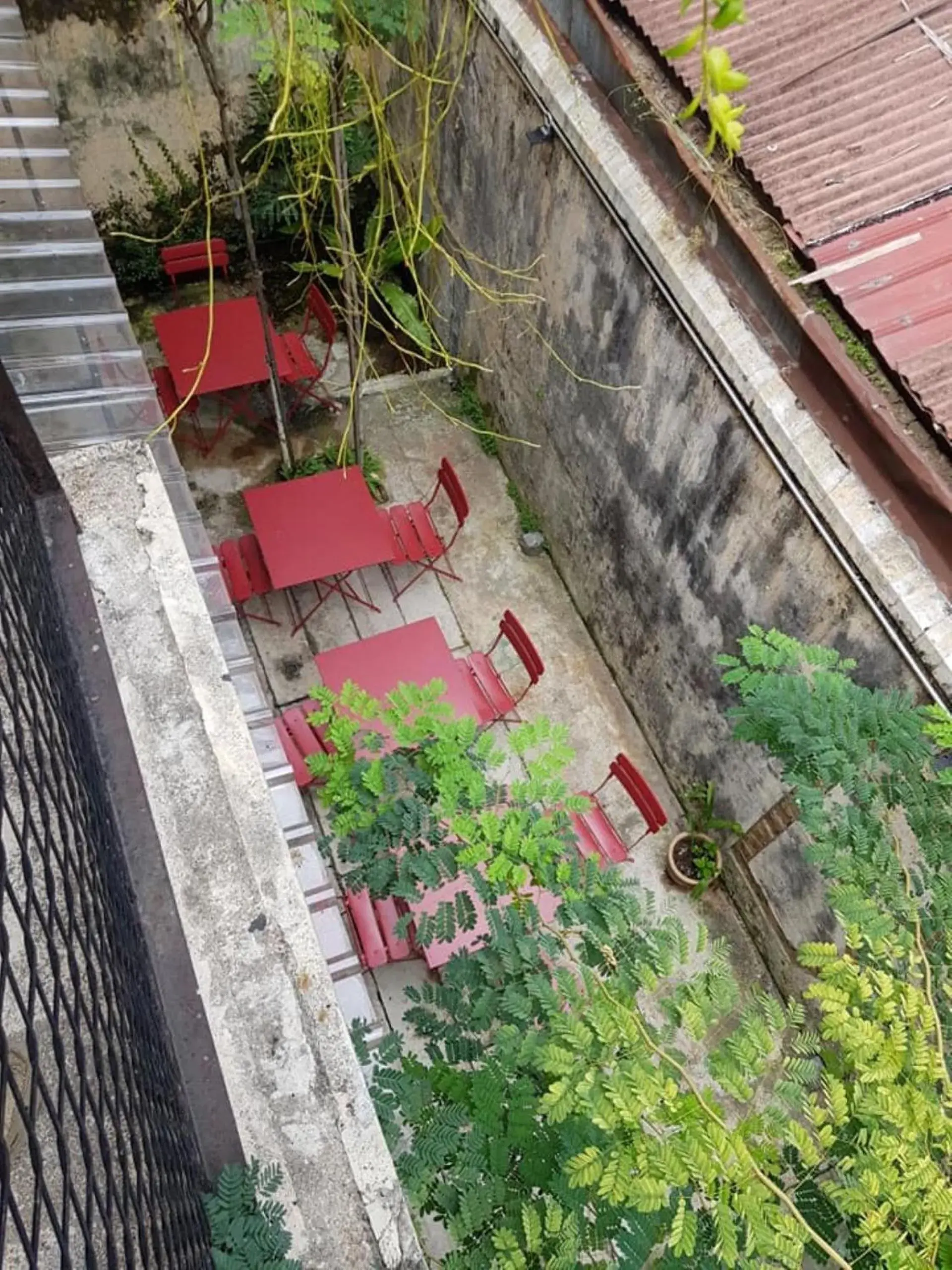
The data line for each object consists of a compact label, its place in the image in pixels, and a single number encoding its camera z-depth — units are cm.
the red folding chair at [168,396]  853
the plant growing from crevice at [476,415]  921
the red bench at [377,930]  596
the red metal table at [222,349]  816
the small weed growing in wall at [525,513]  866
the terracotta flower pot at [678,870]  695
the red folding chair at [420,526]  786
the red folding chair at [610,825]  650
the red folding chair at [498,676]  706
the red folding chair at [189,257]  923
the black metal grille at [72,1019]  187
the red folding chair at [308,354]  862
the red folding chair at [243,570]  739
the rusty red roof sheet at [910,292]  472
